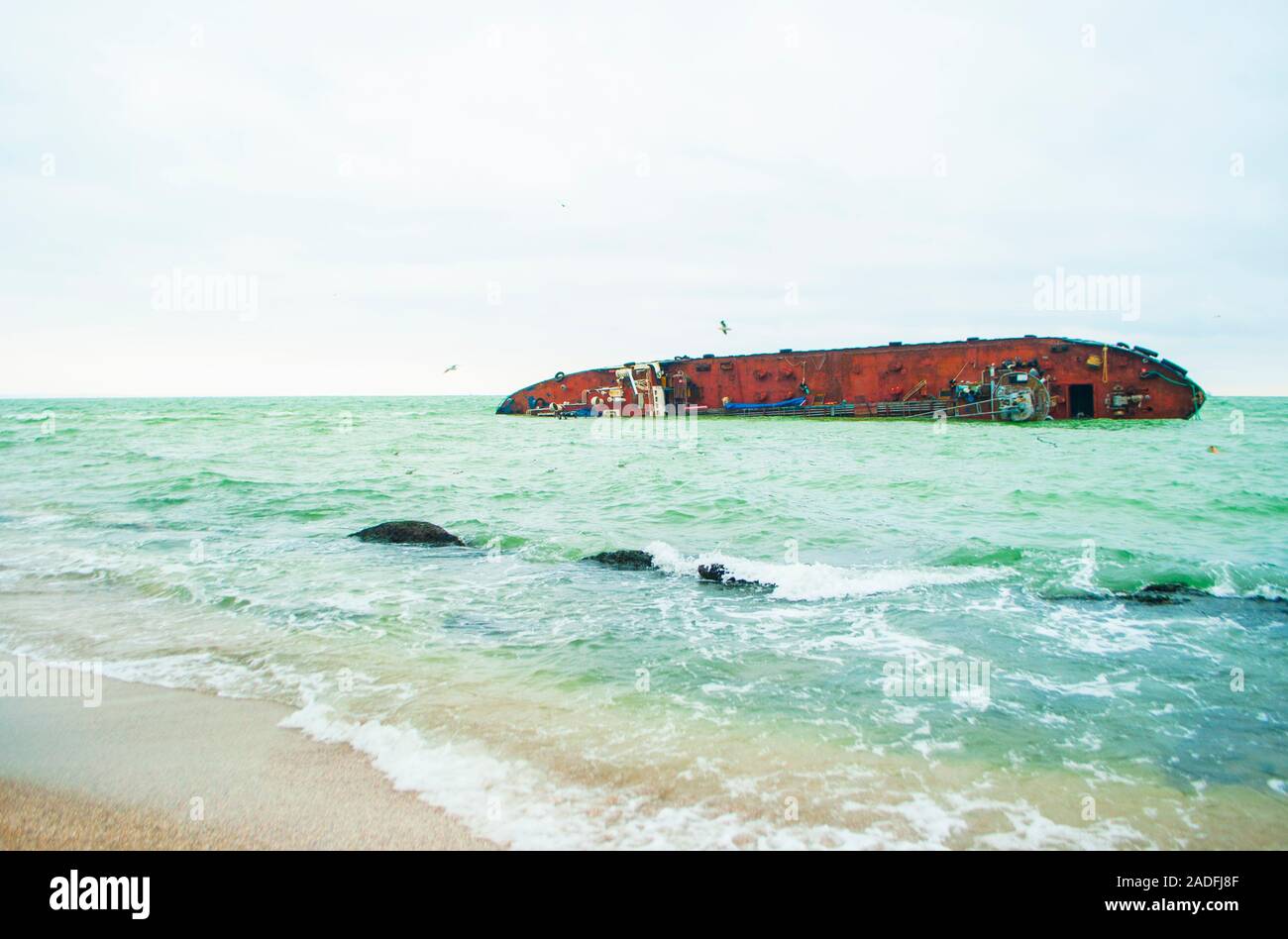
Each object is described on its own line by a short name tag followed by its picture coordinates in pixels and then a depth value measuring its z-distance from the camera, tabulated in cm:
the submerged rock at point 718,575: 912
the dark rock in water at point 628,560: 996
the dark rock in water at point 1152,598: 824
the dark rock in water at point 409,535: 1152
